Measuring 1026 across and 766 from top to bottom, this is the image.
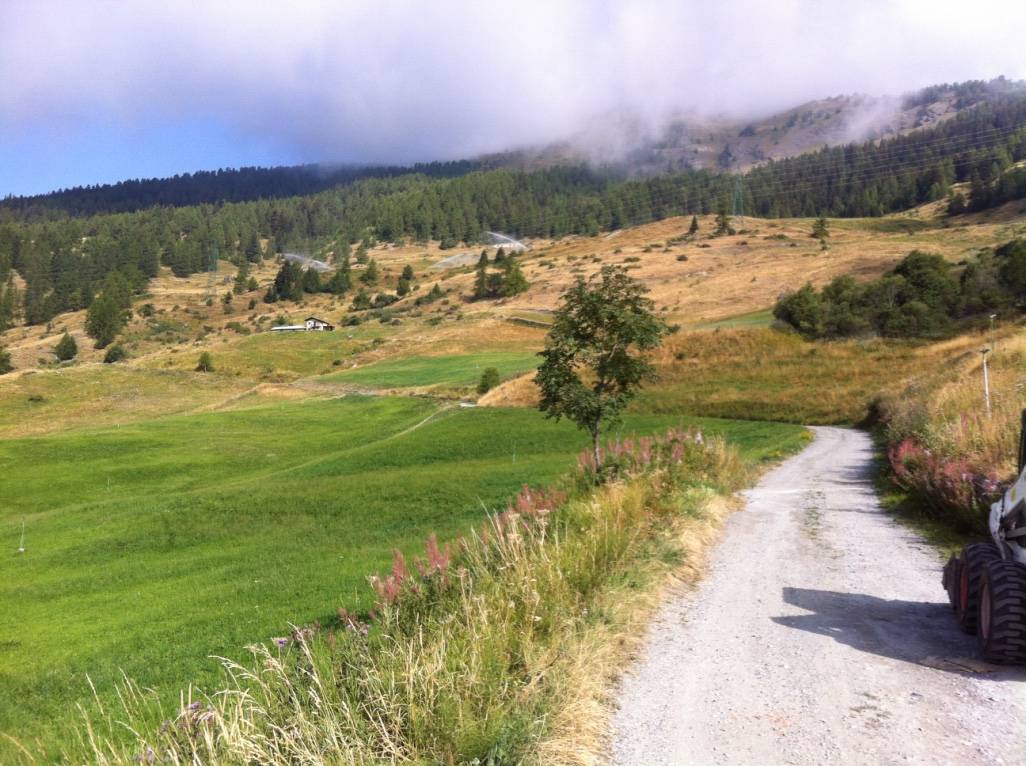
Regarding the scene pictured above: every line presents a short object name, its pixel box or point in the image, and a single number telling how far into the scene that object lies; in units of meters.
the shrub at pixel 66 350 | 124.38
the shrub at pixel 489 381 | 62.55
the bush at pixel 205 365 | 94.25
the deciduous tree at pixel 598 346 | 17.05
